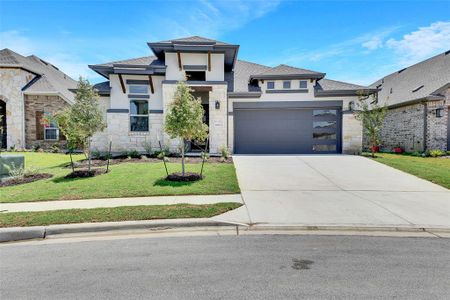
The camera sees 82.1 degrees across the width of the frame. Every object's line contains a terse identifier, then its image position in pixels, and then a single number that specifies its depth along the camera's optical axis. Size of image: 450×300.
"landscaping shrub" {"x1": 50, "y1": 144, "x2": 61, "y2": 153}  18.09
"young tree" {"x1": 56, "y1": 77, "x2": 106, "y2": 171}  9.94
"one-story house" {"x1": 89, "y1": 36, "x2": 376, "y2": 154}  15.71
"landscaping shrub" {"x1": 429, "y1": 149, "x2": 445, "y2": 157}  16.12
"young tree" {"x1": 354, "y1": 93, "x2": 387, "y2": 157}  15.09
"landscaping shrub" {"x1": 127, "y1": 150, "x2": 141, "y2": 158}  14.81
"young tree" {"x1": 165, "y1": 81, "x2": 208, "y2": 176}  9.24
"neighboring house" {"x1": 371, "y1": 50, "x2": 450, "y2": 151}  17.19
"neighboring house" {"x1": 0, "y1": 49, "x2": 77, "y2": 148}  18.44
